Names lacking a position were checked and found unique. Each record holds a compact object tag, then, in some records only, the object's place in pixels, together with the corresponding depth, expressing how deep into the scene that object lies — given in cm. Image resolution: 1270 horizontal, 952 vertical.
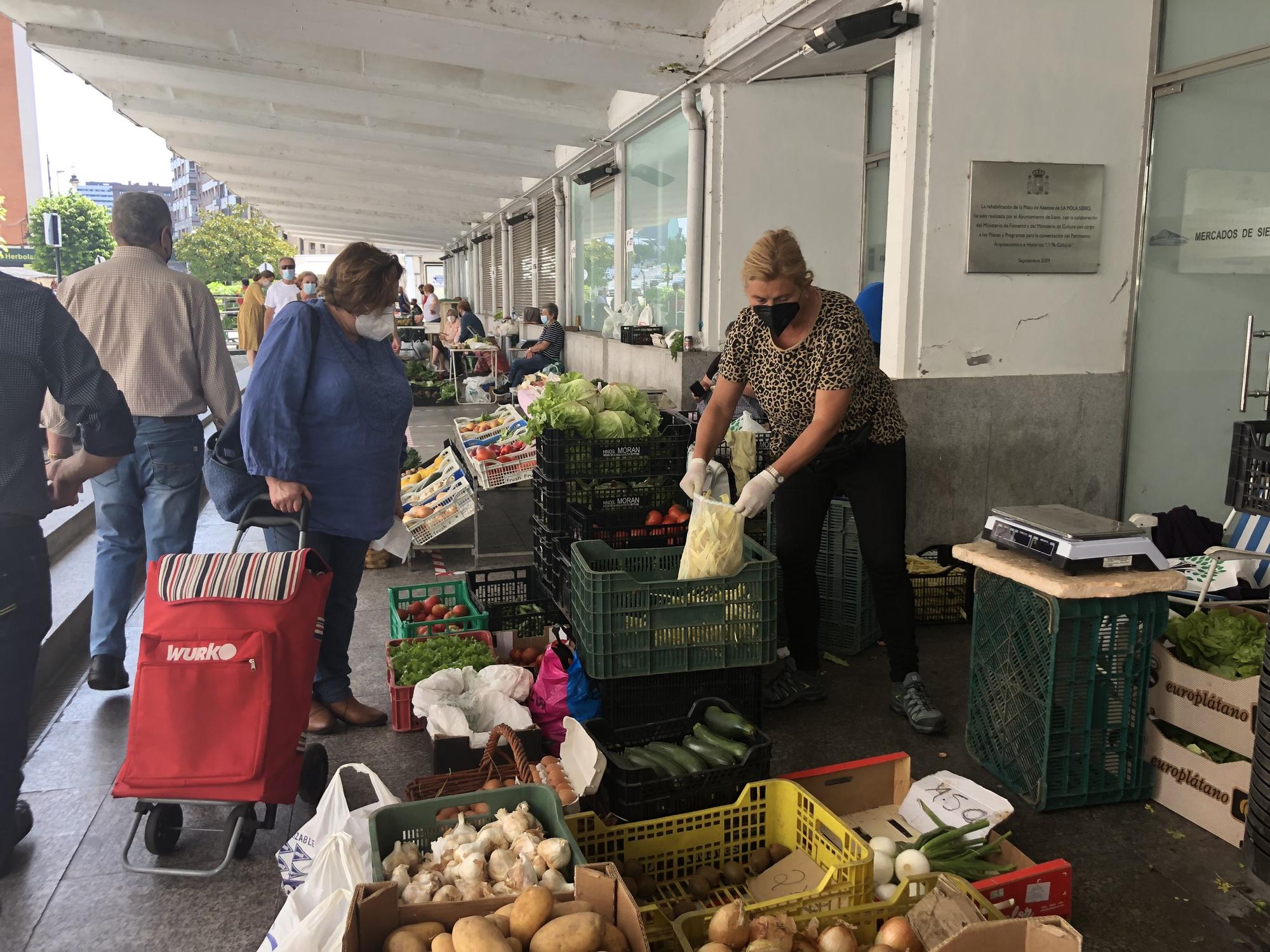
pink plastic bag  397
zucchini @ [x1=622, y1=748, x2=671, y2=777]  290
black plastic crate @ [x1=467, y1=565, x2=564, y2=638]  479
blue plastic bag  392
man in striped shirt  1273
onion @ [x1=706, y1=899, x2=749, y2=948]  215
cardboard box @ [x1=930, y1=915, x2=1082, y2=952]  201
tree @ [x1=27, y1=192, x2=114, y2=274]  3988
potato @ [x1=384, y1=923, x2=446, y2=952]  193
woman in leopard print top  389
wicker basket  314
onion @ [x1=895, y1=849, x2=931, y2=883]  266
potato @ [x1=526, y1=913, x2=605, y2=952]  189
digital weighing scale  330
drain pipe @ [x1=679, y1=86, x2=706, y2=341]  841
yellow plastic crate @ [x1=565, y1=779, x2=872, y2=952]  244
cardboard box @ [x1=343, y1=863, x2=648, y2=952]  196
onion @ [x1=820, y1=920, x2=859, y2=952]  218
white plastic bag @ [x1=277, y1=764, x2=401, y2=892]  264
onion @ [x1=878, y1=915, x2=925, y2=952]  218
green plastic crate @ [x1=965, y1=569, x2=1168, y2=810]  332
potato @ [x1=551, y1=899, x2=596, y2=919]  201
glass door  538
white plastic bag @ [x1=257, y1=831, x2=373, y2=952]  229
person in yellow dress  1481
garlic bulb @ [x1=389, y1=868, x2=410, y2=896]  223
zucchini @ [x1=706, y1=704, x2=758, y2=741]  309
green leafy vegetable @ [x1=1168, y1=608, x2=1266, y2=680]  337
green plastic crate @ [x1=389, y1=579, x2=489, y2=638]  459
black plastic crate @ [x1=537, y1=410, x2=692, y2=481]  514
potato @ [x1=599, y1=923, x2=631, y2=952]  196
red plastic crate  413
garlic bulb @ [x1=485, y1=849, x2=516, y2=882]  225
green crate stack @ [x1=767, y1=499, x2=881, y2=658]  515
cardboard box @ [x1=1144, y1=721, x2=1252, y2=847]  325
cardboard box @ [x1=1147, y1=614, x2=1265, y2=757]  322
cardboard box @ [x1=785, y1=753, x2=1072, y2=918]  268
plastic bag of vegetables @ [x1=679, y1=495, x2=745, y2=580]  374
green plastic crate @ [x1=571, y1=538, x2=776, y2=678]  367
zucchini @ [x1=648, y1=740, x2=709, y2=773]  292
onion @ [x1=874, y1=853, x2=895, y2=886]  267
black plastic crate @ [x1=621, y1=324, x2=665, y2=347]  995
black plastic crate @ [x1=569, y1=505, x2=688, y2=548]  466
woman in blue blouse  365
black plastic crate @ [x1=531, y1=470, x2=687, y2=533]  511
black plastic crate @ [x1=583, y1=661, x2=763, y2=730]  380
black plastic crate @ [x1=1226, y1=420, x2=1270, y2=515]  284
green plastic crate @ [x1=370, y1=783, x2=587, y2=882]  244
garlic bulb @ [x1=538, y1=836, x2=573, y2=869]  225
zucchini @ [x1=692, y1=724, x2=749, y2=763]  296
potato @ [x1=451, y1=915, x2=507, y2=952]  186
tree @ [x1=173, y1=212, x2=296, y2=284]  5981
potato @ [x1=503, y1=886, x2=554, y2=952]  197
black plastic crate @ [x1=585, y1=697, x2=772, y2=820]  279
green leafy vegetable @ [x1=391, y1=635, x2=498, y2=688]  411
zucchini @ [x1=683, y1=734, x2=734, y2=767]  296
